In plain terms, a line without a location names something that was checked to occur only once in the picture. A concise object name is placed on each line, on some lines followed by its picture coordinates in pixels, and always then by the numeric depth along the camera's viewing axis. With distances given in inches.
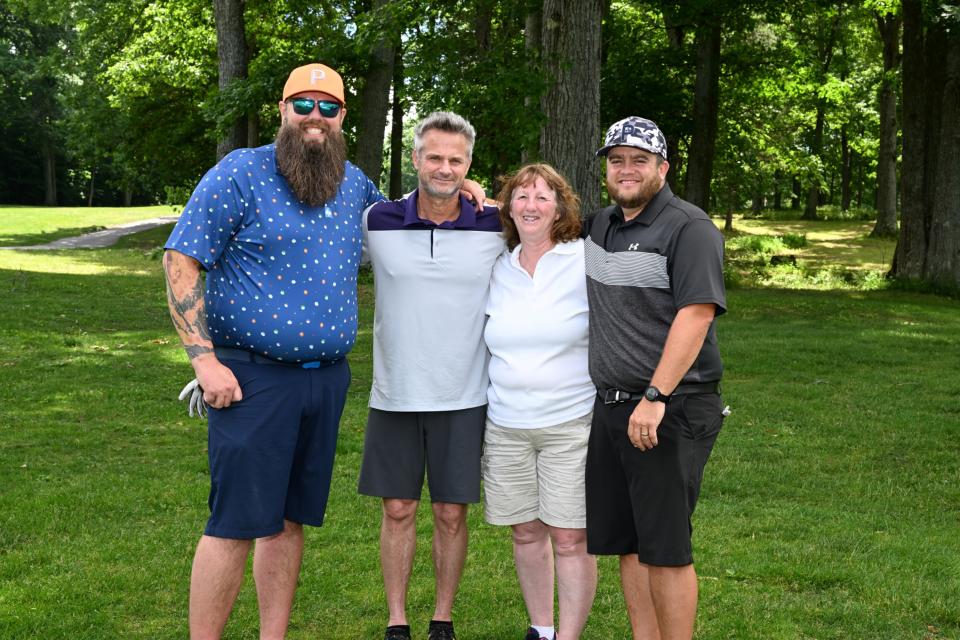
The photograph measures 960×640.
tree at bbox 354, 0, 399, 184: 749.9
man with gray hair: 154.3
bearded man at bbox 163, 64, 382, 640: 135.6
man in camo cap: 131.0
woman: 147.6
